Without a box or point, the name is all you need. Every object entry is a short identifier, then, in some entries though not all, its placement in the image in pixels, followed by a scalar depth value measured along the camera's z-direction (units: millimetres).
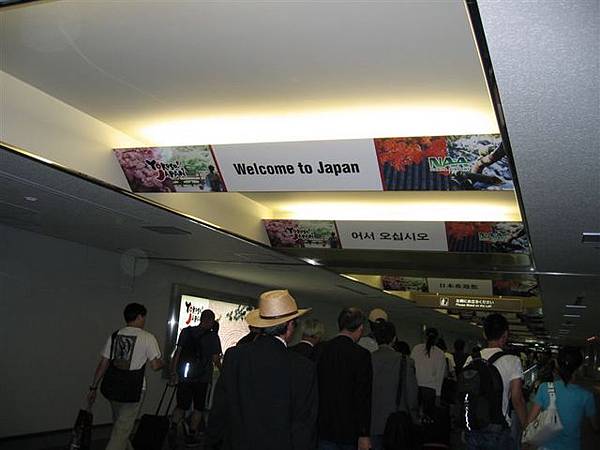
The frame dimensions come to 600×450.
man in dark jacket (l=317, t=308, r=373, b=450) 4199
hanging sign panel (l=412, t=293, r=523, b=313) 11508
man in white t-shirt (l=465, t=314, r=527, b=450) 4055
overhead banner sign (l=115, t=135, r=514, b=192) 4344
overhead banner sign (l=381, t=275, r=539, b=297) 9719
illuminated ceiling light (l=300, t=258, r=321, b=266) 8532
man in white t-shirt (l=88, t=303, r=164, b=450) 5758
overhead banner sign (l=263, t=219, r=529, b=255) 6582
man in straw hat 3139
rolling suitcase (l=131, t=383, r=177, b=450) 6547
